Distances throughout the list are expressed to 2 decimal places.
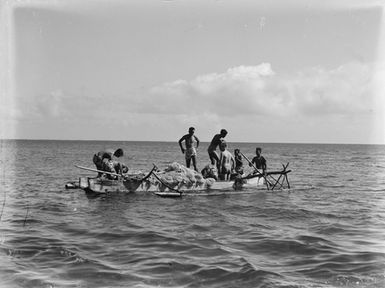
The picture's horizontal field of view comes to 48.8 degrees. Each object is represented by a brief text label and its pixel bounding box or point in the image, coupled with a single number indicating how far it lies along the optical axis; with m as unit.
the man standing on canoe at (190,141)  18.73
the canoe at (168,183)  16.47
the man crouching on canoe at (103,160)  16.69
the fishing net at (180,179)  17.66
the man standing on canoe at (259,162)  19.71
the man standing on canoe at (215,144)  18.16
